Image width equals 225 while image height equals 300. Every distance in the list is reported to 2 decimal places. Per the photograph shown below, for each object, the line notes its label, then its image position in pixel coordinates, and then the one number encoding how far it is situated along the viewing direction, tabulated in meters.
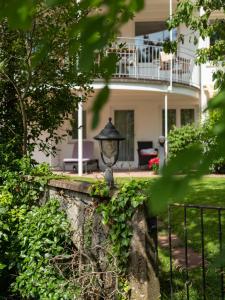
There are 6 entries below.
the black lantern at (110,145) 6.18
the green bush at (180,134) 16.69
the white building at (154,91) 18.95
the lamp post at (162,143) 16.62
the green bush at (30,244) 5.34
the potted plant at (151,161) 17.79
